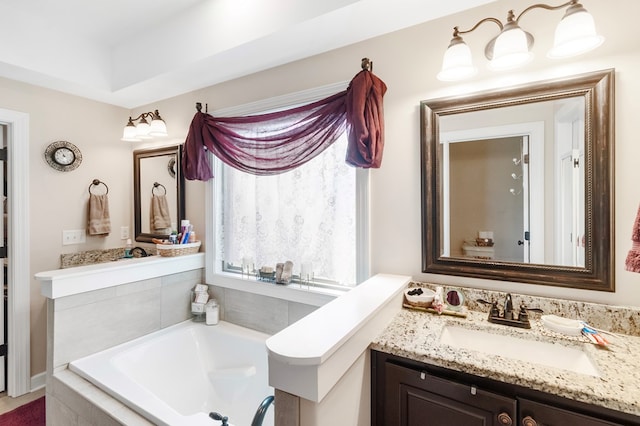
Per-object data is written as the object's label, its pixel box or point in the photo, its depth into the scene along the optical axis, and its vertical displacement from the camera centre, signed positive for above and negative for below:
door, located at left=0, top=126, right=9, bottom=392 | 2.30 -0.32
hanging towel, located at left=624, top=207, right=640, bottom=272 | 1.08 -0.15
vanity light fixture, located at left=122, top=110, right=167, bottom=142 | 2.54 +0.72
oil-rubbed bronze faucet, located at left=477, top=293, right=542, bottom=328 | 1.31 -0.47
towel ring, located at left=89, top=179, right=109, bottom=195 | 2.79 +0.29
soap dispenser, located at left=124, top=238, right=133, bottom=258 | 2.79 -0.34
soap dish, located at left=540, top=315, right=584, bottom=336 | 1.22 -0.47
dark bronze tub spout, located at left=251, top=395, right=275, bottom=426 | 1.08 -0.73
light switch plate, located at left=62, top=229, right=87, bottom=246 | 2.61 -0.21
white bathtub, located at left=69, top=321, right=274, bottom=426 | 1.82 -1.04
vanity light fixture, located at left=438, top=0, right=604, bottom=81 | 1.16 +0.69
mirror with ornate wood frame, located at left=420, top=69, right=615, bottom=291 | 1.30 +0.11
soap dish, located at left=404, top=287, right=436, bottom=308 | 1.53 -0.43
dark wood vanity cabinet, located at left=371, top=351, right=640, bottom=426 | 0.90 -0.62
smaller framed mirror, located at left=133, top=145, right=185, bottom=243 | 2.71 +0.20
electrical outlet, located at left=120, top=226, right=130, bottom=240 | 3.02 -0.19
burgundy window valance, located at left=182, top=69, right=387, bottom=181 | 1.63 +0.51
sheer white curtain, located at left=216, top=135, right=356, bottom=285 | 1.95 -0.03
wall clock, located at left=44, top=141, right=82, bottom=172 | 2.50 +0.49
